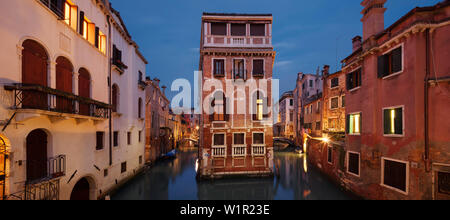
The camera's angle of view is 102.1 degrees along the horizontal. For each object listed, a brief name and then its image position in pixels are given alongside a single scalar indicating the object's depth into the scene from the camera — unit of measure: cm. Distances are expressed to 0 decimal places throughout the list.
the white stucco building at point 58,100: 659
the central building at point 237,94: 1773
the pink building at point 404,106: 870
